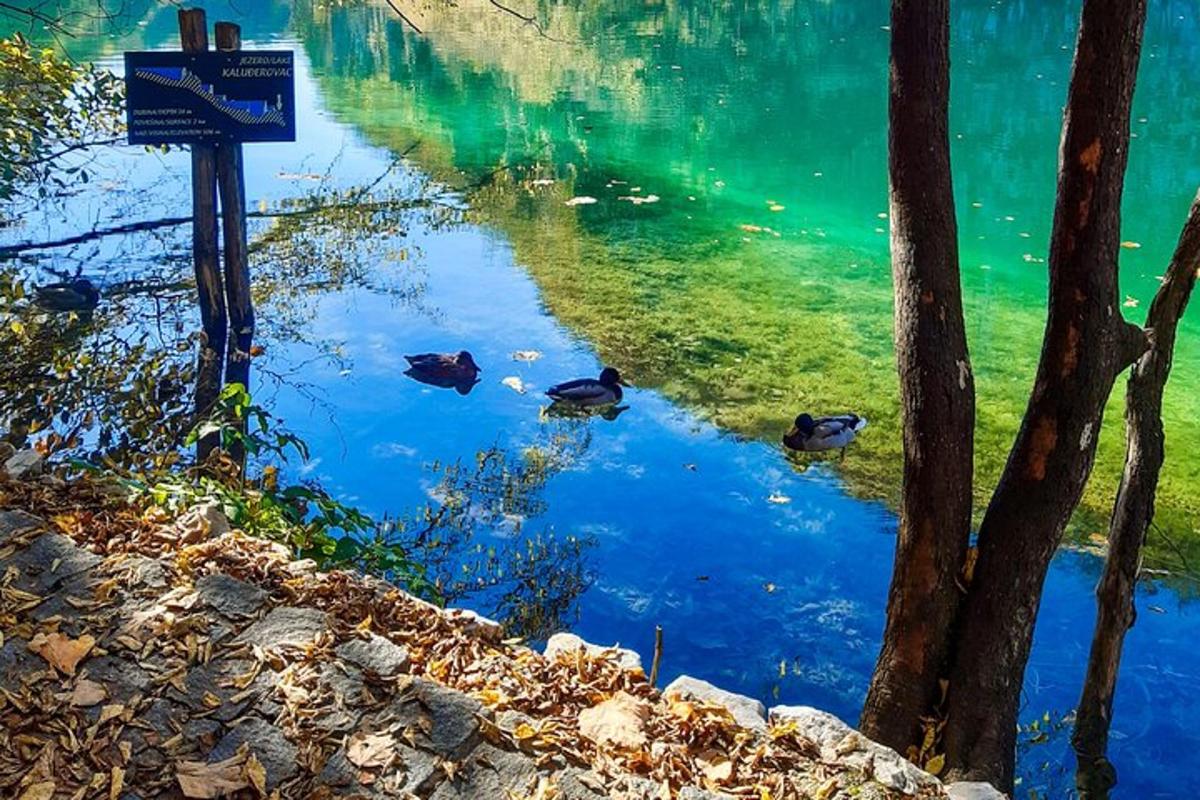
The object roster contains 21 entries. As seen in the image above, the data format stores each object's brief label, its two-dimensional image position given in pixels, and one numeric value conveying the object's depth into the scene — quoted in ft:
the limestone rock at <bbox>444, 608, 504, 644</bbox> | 10.98
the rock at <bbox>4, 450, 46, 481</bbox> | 12.03
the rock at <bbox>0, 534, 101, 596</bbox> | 9.39
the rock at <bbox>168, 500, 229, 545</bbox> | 10.81
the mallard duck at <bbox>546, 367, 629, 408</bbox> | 21.02
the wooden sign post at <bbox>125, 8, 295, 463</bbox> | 20.79
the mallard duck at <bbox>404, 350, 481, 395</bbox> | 22.38
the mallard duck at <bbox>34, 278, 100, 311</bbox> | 24.18
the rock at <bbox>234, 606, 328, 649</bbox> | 8.93
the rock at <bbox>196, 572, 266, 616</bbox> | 9.36
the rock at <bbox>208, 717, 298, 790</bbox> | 7.56
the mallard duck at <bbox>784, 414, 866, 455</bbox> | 19.34
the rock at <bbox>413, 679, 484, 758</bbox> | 7.98
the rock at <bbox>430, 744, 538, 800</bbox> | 7.66
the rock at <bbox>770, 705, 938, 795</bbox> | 8.96
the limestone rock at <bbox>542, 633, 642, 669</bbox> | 10.48
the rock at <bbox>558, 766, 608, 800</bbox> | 7.79
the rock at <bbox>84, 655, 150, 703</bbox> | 8.09
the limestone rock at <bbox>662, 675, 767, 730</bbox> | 9.48
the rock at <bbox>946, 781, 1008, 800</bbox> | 9.12
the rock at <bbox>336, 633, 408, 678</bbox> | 8.75
